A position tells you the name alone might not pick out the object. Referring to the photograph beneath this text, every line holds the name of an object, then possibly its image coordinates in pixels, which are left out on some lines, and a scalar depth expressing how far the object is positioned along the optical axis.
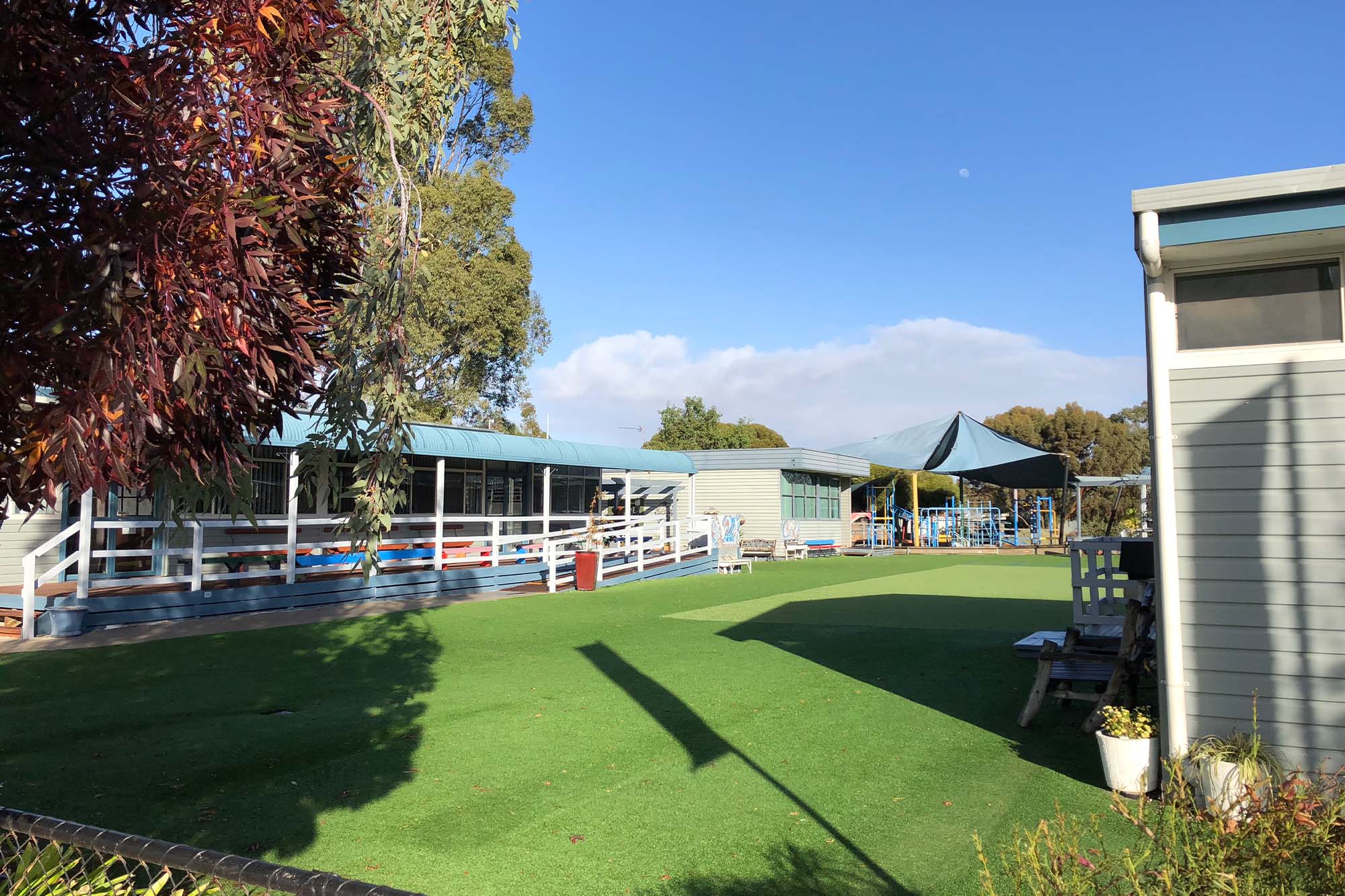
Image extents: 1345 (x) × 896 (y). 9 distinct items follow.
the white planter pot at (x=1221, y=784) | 4.65
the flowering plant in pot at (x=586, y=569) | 17.12
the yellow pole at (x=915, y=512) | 32.31
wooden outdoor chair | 6.30
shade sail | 20.83
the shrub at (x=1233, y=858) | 2.50
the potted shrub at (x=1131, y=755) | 5.24
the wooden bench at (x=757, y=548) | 26.83
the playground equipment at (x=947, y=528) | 35.12
